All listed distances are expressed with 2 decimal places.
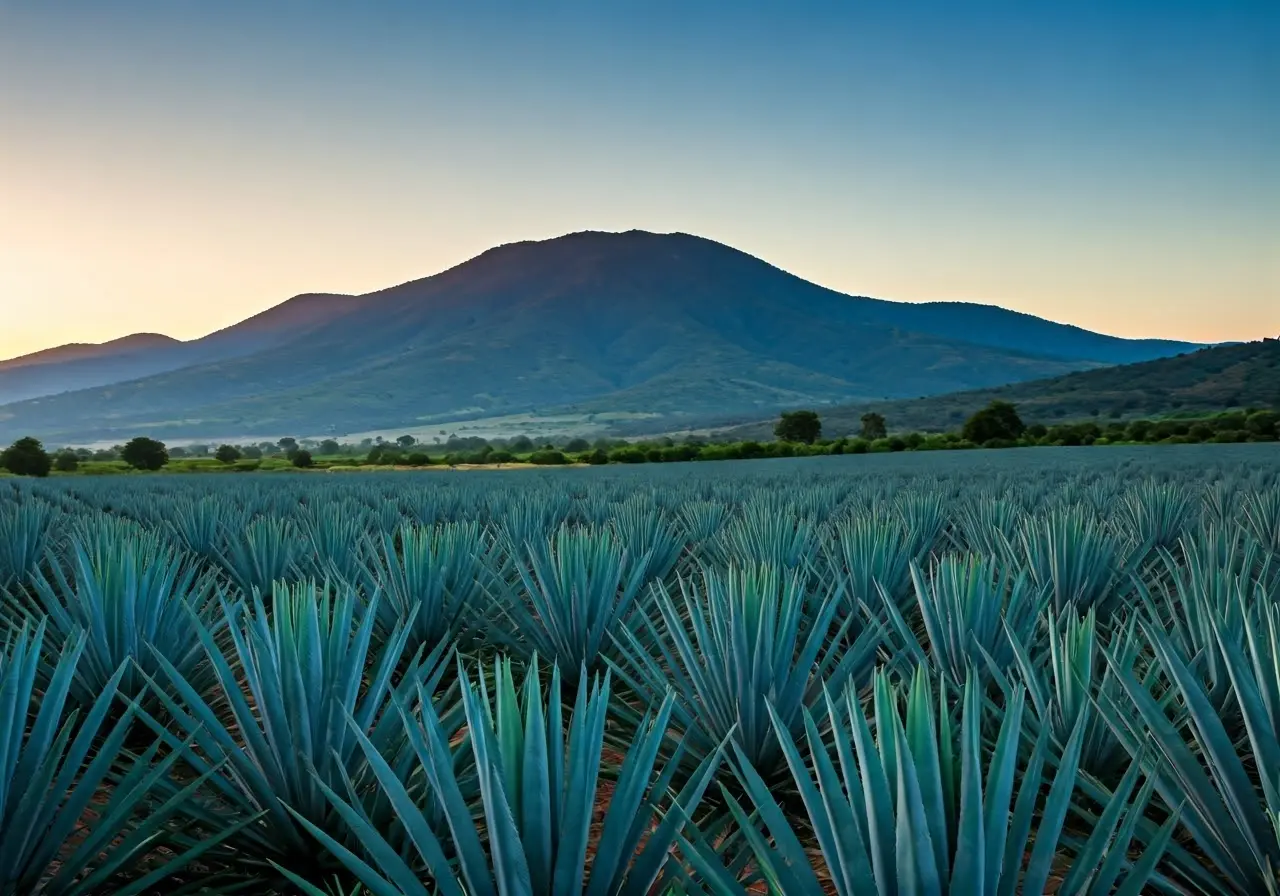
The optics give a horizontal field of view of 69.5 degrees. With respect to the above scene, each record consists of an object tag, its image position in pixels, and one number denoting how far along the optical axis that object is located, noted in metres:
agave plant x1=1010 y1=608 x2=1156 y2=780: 2.17
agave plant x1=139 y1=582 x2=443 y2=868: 2.07
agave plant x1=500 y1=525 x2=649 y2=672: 3.57
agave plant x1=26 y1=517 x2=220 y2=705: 3.22
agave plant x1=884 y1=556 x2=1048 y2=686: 2.93
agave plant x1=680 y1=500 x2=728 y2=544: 6.57
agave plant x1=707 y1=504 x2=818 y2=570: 4.68
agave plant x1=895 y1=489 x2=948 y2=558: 5.80
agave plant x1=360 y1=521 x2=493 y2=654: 4.07
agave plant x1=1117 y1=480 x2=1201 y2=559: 5.86
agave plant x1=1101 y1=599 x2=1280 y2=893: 1.67
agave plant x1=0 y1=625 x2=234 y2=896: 1.83
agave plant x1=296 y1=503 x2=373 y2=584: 4.97
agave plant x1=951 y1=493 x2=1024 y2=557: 5.18
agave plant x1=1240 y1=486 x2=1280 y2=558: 5.63
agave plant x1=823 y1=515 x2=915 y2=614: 4.14
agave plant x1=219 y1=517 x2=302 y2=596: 4.97
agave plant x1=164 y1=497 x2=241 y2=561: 6.70
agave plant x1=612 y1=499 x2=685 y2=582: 5.26
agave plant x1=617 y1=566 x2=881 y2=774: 2.54
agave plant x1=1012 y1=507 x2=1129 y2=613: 4.23
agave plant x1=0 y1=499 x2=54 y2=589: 5.75
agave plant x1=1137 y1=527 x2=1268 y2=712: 2.48
